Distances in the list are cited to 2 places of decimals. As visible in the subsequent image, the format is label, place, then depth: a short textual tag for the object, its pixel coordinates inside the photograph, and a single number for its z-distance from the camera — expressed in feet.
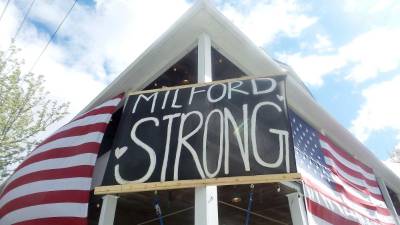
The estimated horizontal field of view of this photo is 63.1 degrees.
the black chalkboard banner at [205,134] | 12.37
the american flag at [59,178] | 15.62
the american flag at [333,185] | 18.29
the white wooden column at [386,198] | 29.71
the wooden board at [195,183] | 11.45
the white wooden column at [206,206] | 12.96
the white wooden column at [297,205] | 17.26
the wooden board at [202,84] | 14.99
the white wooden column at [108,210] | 16.85
